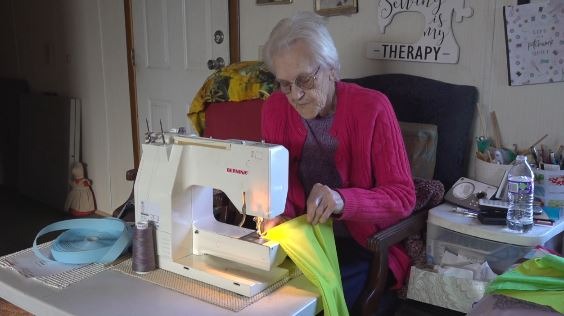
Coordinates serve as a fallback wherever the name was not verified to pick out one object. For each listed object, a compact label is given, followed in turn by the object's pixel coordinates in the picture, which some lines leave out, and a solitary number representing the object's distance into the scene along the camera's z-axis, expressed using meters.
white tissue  1.40
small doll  3.84
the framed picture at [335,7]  2.18
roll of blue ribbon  1.21
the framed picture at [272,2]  2.43
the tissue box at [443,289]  1.35
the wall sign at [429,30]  1.92
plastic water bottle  1.43
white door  2.83
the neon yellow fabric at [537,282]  1.00
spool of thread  1.19
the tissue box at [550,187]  1.56
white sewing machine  1.15
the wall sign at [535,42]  1.69
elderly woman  1.40
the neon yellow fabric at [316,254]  1.11
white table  1.02
